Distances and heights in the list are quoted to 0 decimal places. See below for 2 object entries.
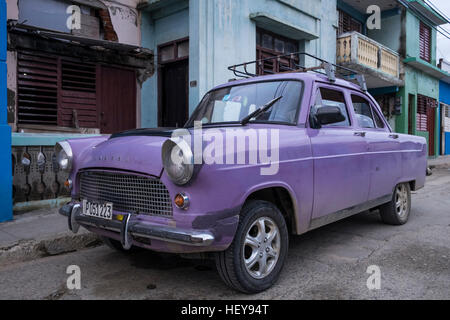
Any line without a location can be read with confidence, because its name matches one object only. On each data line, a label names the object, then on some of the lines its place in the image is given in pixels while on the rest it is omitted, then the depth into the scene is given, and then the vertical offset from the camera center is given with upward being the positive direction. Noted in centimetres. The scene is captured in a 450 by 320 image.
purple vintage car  242 -23
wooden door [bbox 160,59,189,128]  887 +133
